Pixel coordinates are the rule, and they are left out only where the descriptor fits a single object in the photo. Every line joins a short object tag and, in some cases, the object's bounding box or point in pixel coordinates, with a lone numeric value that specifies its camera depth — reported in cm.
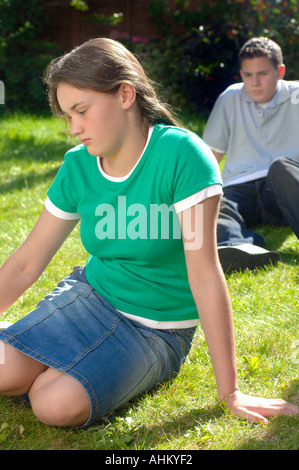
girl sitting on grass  196
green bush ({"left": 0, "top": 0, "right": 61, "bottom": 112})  861
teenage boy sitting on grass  410
